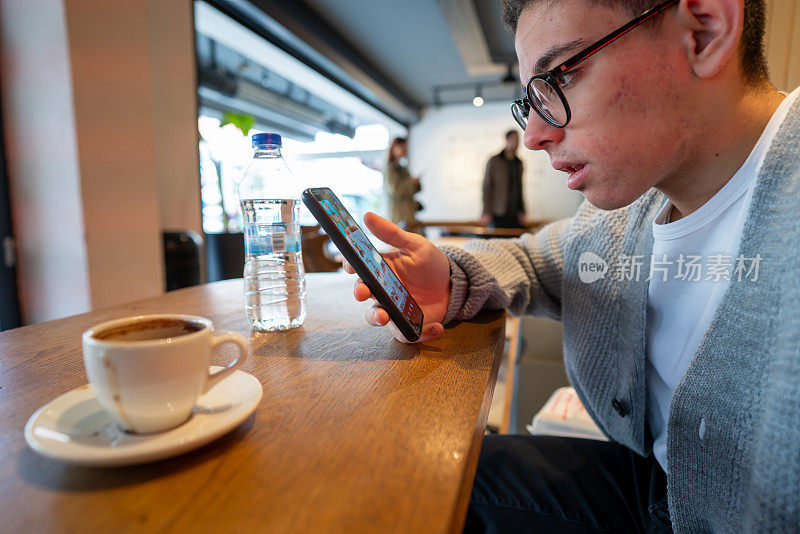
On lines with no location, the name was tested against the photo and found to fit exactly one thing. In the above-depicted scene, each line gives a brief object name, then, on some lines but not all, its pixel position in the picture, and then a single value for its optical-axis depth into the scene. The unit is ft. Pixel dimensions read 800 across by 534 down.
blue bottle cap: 2.45
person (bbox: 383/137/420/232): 19.83
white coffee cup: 1.16
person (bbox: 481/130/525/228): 21.81
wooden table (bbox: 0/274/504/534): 0.97
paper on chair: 4.40
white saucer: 1.08
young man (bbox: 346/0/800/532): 1.69
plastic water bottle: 2.67
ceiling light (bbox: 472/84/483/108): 23.01
